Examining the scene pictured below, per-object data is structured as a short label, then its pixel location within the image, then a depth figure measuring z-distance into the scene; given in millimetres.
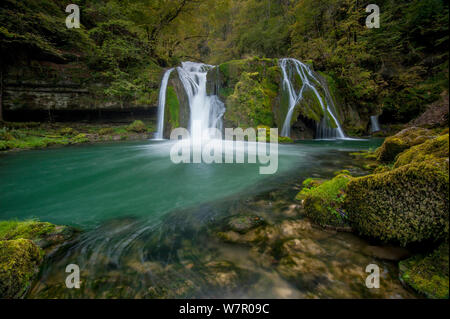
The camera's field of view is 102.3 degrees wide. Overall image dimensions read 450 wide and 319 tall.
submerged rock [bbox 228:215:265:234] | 2521
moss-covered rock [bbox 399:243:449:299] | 1358
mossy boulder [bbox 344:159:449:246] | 1568
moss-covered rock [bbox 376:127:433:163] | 4486
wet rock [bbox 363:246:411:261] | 1799
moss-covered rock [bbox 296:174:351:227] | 2395
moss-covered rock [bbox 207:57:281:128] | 11539
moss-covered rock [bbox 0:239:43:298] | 1551
